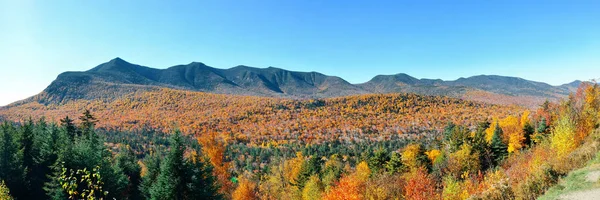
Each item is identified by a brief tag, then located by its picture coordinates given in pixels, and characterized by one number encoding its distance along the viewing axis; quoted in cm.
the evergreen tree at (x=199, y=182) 1861
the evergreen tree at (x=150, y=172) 2552
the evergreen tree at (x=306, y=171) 5185
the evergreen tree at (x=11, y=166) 2368
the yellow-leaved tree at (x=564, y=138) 2534
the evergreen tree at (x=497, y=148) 4766
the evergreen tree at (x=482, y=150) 4462
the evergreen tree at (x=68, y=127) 3955
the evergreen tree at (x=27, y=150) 2648
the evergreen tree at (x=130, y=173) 3017
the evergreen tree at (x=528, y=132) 5532
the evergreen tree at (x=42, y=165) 2563
